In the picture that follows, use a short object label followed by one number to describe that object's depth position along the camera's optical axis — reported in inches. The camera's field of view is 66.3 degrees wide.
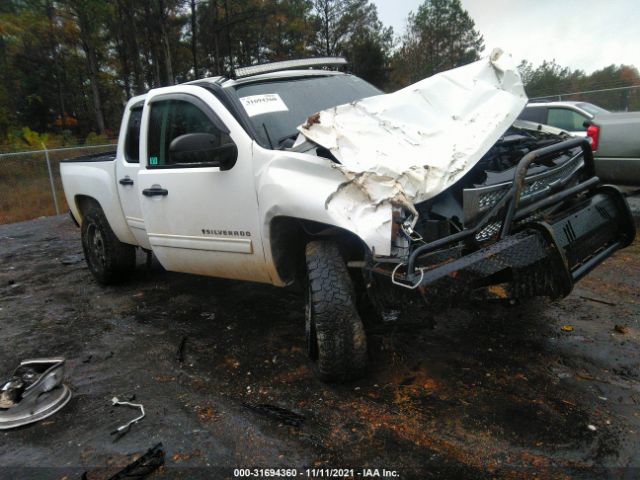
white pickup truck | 101.7
